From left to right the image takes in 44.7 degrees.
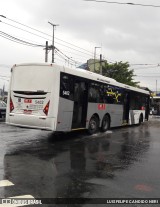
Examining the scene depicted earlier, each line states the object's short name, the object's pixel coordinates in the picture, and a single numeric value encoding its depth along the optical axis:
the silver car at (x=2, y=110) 14.50
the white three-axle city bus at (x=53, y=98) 7.66
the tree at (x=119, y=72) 30.31
